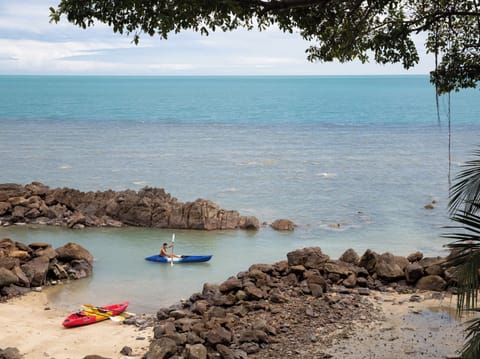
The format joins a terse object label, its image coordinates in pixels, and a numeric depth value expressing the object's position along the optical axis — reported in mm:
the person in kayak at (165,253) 24422
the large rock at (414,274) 18922
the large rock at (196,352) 13297
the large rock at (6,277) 20000
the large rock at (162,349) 13414
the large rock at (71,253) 23078
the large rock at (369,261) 19641
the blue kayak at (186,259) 24344
